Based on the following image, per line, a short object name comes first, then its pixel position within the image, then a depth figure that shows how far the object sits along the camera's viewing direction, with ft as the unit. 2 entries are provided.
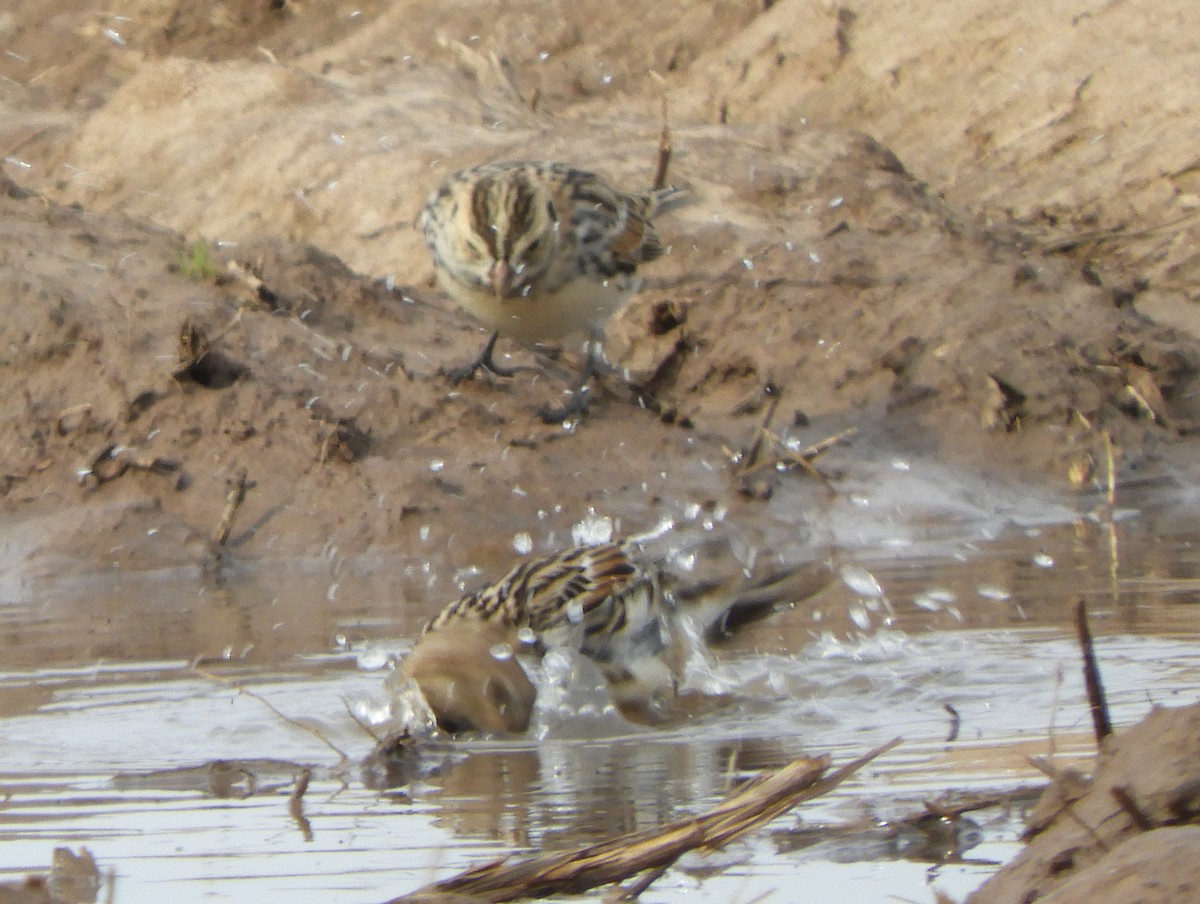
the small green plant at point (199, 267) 60.70
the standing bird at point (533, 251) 55.52
